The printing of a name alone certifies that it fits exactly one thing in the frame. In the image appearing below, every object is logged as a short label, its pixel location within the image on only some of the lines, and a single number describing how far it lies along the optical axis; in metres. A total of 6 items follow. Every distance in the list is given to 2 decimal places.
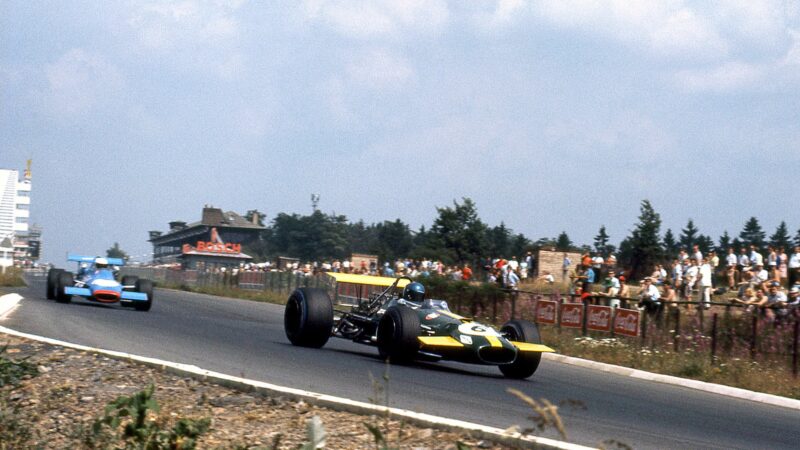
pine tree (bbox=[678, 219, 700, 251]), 89.06
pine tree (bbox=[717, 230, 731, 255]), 77.86
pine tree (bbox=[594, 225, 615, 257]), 62.05
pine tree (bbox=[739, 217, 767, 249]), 75.72
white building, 173.32
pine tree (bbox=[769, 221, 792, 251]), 63.88
